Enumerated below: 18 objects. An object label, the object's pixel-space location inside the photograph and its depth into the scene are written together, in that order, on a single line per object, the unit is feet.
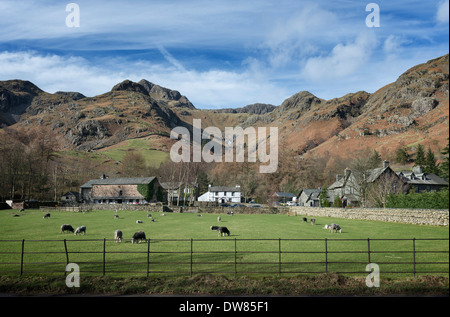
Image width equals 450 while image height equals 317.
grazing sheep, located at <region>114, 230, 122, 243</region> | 79.71
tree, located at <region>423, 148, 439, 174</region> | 269.64
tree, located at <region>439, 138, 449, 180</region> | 234.52
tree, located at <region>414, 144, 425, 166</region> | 307.03
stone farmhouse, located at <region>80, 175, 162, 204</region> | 325.01
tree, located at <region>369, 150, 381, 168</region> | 279.40
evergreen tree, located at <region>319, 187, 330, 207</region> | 250.41
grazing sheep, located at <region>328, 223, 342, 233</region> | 104.68
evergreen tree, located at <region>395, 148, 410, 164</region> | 426.92
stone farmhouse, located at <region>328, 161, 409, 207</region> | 209.35
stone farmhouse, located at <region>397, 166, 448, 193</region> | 240.53
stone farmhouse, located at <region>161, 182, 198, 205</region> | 345.60
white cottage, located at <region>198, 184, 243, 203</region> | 386.93
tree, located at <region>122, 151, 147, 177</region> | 443.73
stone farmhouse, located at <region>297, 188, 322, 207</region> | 315.99
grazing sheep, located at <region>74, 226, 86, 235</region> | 92.25
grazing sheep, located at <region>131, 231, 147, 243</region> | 79.41
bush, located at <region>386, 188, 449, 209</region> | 134.10
